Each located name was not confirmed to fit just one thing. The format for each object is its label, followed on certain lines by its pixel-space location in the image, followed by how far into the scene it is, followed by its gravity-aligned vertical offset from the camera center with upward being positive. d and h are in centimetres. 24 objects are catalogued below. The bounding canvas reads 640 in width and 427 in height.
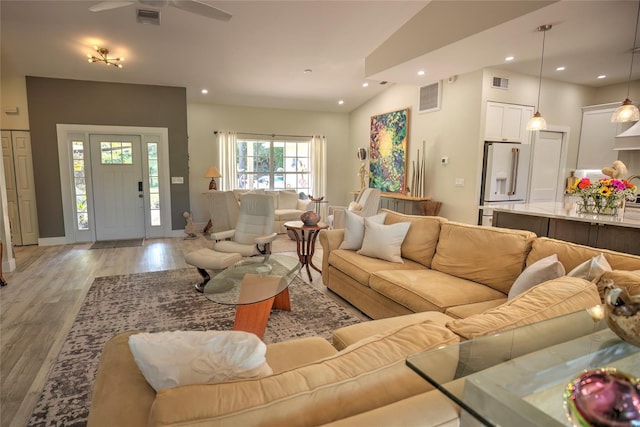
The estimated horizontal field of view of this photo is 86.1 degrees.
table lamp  728 -12
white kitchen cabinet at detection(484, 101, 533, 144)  523 +81
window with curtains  813 +13
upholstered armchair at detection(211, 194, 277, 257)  419 -73
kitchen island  299 -48
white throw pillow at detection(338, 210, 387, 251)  363 -63
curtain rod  771 +83
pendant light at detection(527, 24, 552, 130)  409 +62
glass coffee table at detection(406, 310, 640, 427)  77 -54
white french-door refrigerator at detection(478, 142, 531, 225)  526 +1
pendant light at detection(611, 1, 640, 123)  351 +65
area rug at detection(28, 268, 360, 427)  199 -133
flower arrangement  326 -17
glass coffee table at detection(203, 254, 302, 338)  244 -92
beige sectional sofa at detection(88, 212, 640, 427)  75 -54
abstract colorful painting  682 +44
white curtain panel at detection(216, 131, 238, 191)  773 +26
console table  634 -60
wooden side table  420 -81
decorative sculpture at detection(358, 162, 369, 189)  815 -4
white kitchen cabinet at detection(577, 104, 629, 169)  581 +68
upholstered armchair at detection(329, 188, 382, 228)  611 -65
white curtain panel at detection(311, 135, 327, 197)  860 +16
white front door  612 -35
